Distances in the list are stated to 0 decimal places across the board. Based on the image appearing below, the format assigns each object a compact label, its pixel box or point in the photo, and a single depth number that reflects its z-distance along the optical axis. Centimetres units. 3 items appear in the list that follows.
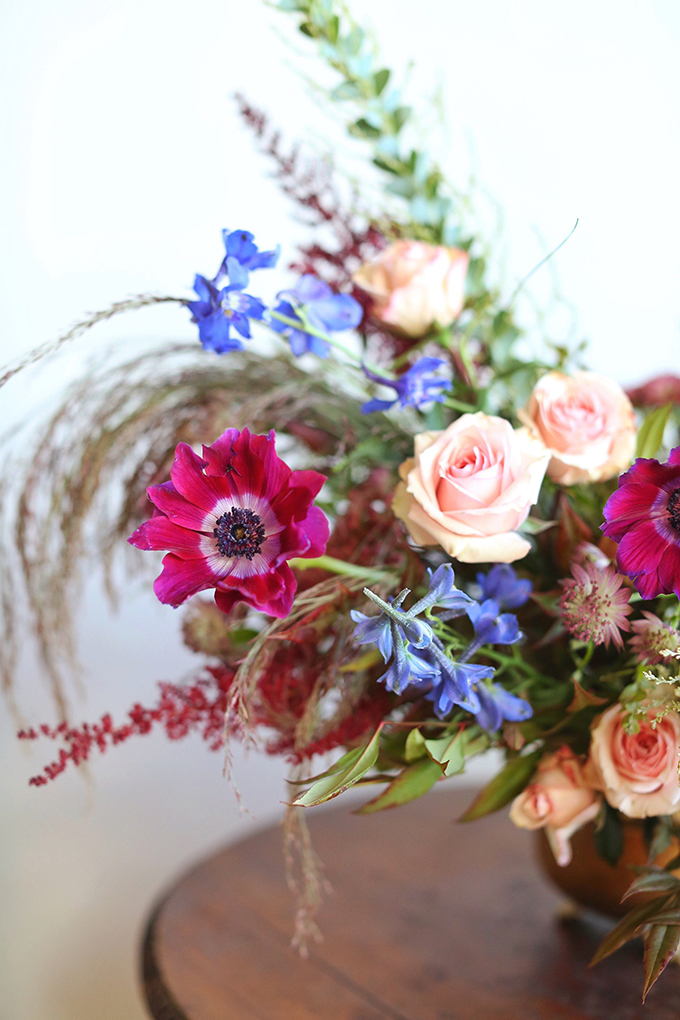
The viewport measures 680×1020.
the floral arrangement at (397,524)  39
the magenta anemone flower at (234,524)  37
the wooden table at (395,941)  62
